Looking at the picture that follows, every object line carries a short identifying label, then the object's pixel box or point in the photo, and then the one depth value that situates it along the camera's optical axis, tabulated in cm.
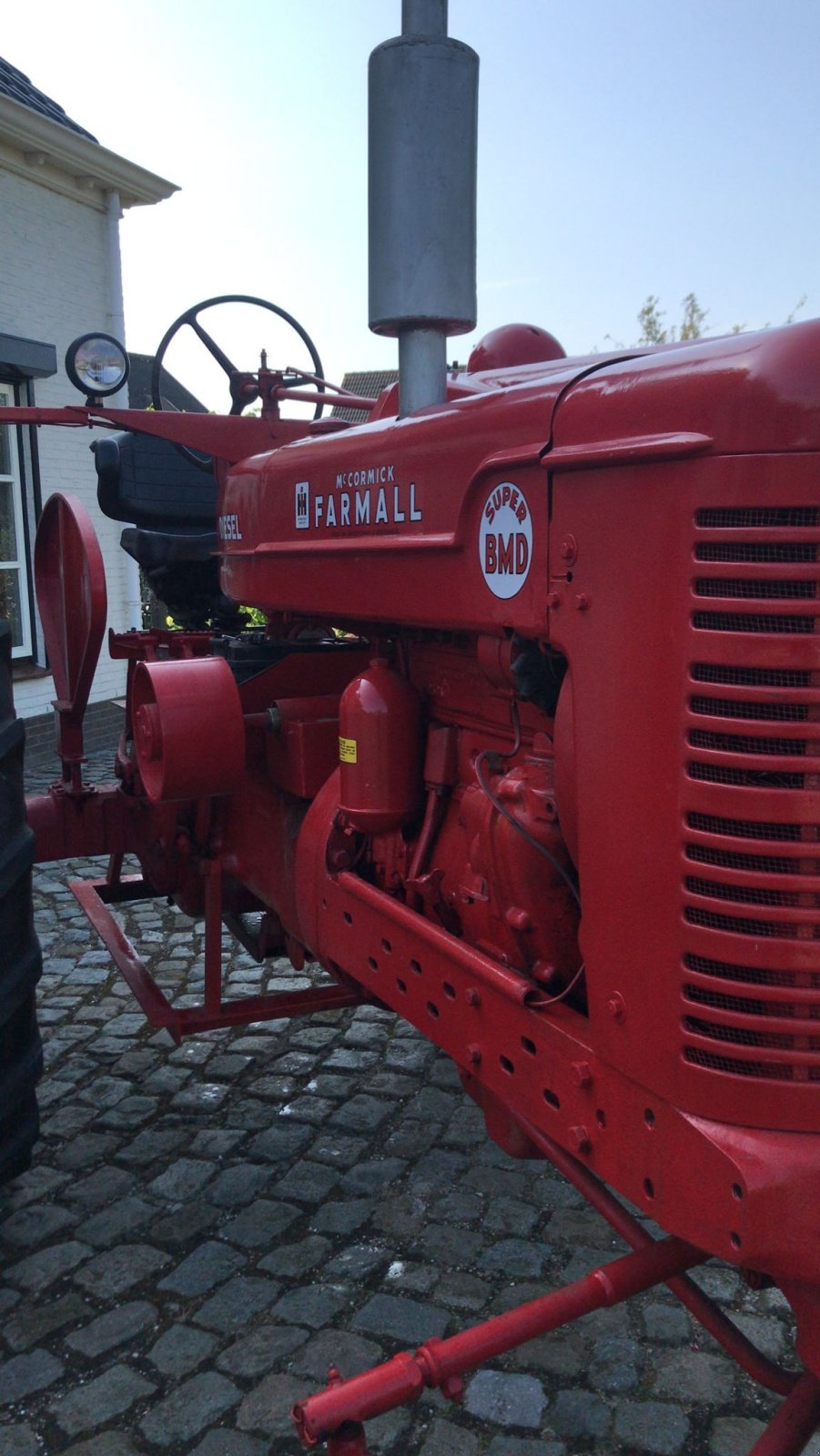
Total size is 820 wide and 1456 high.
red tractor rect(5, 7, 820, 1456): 125
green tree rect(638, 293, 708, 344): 2073
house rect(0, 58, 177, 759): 689
